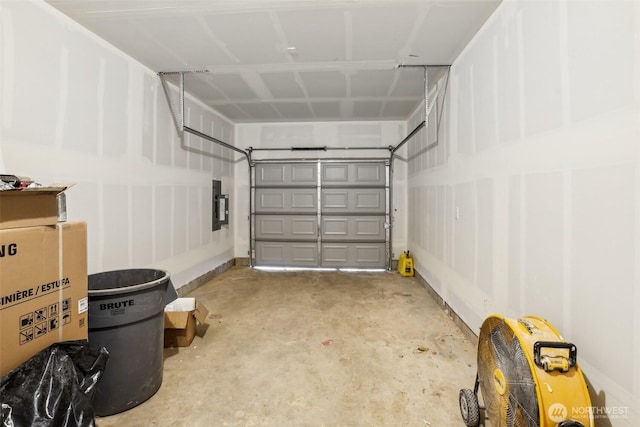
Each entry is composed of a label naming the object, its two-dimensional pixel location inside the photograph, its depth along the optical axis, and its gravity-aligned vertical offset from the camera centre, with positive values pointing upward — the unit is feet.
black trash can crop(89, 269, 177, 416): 5.43 -2.60
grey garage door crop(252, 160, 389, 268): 18.12 -0.27
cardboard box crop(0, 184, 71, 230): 4.05 +0.02
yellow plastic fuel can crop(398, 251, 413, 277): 16.14 -3.21
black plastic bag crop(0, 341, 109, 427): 3.65 -2.49
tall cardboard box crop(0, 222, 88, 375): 3.97 -1.27
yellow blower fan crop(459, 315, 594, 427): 3.54 -2.28
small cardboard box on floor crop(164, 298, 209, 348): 8.08 -3.32
